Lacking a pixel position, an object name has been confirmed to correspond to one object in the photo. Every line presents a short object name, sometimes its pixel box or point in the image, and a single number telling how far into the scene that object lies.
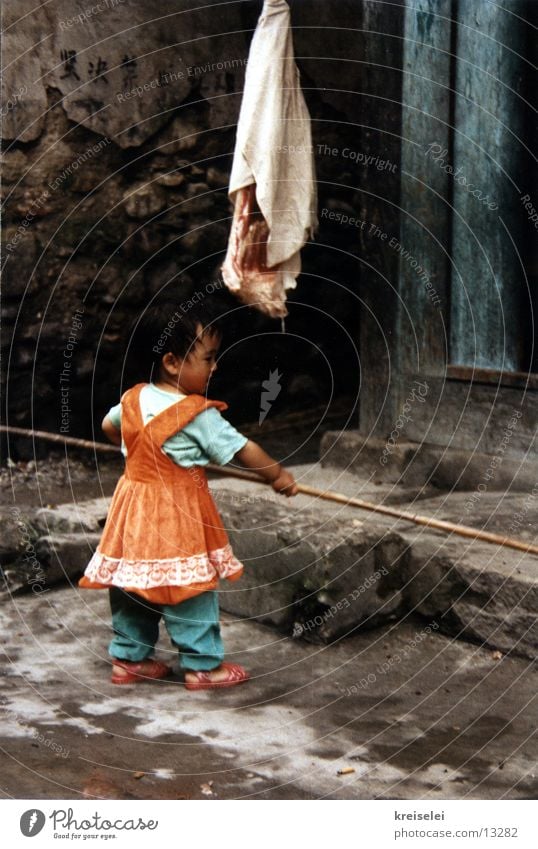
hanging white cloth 3.49
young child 2.99
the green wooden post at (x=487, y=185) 3.81
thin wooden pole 2.65
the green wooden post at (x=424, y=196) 3.93
